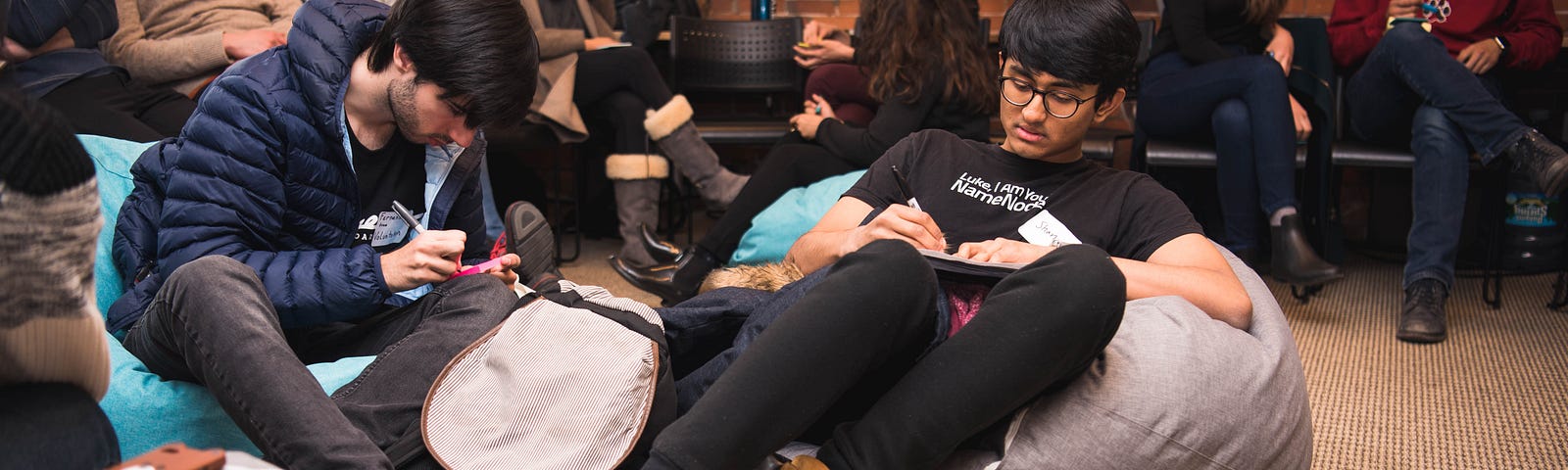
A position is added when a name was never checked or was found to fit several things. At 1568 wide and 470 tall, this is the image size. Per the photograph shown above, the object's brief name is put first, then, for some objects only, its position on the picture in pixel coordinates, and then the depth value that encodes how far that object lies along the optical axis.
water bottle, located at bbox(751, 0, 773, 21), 3.95
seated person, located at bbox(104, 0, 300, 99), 2.62
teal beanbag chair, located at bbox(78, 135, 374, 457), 1.38
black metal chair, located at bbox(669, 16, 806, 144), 3.70
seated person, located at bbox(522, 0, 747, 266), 3.29
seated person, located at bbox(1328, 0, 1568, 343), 2.70
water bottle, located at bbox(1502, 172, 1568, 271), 3.19
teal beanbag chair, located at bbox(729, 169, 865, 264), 2.73
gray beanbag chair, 1.28
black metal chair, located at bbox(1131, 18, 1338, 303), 2.98
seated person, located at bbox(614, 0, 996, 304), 2.80
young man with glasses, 1.18
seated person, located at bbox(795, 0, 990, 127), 3.24
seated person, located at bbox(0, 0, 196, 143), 2.28
